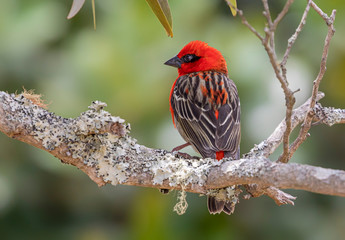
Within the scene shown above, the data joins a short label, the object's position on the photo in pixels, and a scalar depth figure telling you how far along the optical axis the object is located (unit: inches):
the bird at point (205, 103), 279.9
